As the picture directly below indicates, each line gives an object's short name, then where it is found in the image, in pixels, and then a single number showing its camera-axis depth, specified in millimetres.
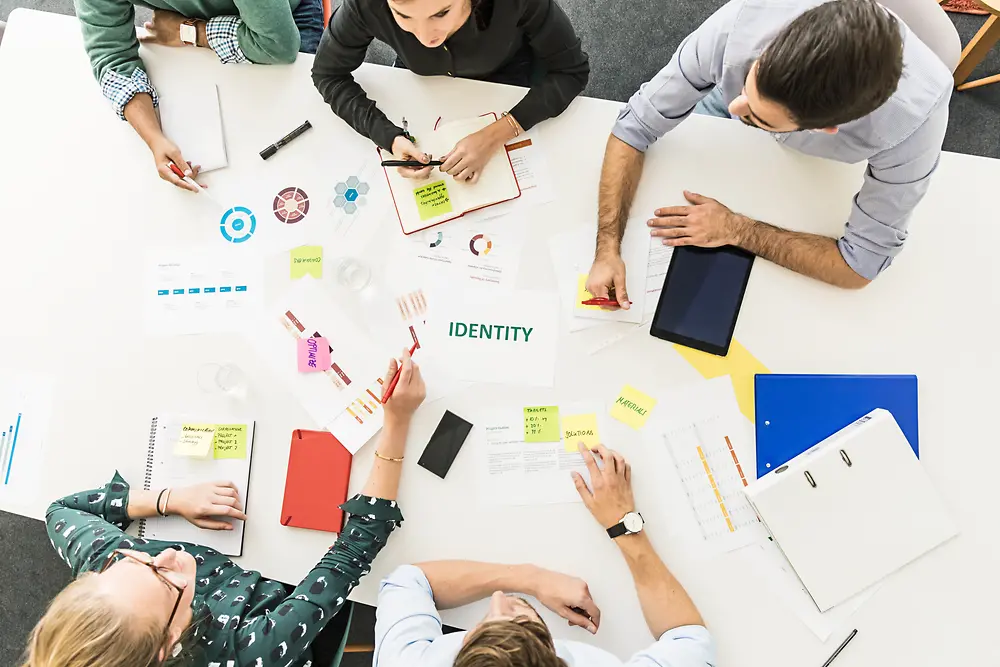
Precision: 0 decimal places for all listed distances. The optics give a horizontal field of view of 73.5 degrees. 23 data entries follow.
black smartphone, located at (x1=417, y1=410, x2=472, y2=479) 1389
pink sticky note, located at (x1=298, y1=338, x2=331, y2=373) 1437
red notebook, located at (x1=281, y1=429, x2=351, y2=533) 1394
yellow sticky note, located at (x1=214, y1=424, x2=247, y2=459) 1433
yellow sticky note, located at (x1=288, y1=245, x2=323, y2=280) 1466
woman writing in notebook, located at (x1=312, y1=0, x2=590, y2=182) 1390
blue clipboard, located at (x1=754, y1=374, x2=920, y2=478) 1345
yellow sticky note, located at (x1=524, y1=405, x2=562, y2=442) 1383
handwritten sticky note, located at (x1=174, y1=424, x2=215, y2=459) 1421
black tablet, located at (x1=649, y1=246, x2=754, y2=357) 1373
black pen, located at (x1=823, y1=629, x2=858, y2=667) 1282
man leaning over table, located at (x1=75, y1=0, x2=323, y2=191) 1465
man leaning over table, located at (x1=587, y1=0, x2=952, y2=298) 1008
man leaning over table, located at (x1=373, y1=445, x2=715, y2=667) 1225
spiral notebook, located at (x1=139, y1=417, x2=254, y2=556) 1408
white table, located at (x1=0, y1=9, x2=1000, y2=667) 1306
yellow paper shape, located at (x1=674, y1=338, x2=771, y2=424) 1365
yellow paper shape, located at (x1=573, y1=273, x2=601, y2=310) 1409
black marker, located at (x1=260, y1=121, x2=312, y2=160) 1496
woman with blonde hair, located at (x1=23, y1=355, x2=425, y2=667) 1123
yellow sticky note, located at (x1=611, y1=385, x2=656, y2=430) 1373
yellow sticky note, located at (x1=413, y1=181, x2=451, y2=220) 1464
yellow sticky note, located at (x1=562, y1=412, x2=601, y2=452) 1378
